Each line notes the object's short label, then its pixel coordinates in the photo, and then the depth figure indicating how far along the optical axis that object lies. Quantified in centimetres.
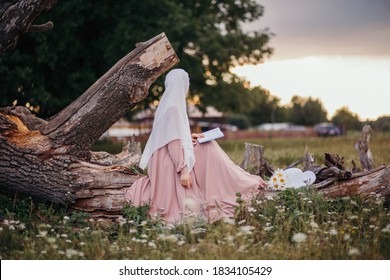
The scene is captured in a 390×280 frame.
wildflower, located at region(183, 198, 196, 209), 453
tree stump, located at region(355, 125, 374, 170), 782
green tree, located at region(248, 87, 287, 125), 7744
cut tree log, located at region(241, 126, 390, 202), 543
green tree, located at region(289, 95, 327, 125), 7444
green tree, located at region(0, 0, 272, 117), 1291
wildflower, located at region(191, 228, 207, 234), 471
